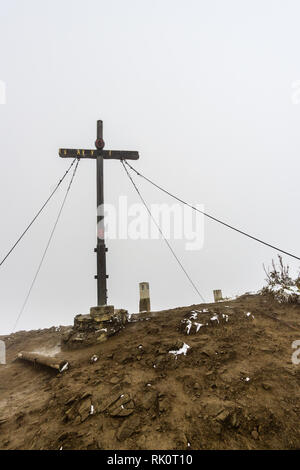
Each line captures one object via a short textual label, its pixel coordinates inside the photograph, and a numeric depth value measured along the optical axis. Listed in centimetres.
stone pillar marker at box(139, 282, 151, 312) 808
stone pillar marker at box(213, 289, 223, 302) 902
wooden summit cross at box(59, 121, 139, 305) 691
